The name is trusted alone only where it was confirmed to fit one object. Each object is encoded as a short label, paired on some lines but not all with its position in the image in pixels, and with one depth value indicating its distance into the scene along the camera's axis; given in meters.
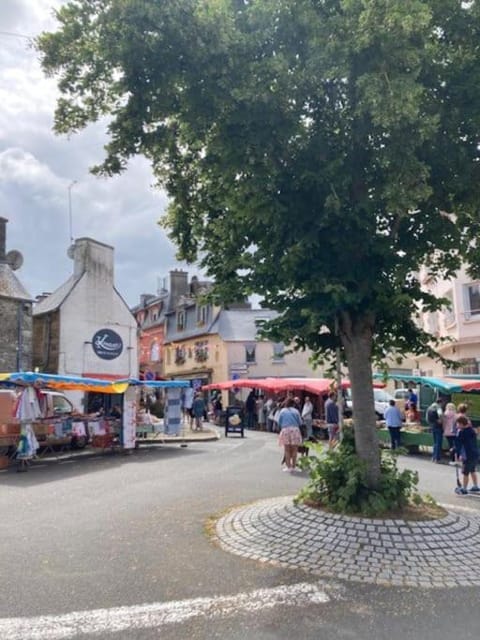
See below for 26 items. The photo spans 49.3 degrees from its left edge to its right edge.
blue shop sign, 25.33
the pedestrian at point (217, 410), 31.48
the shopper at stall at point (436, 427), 14.77
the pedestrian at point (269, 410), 26.38
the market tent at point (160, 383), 17.19
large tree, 5.62
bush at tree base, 6.85
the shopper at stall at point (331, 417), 16.99
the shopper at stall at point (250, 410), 29.17
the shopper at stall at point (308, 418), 20.98
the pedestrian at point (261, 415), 27.60
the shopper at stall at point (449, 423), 13.94
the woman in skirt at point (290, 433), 11.88
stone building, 22.08
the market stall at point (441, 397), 16.62
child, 9.64
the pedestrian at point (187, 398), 21.03
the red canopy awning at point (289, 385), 22.61
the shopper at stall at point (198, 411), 24.28
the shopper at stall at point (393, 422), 16.36
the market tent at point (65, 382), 13.62
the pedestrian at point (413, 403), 20.50
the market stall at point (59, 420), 13.62
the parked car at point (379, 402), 21.80
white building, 24.16
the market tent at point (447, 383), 16.97
